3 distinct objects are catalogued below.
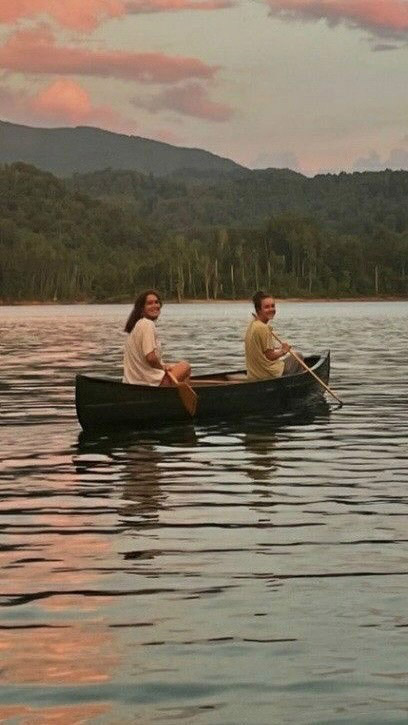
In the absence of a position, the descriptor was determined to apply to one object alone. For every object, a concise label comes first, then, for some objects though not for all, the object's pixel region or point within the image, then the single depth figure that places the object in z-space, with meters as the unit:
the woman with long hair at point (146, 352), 21.69
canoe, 22.59
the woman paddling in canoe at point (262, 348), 24.47
